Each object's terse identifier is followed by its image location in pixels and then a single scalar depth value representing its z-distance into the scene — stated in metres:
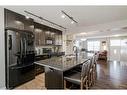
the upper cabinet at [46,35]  3.38
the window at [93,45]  8.70
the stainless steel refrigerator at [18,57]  2.22
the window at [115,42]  7.04
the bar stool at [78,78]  1.63
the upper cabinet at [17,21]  2.28
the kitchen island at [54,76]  1.66
